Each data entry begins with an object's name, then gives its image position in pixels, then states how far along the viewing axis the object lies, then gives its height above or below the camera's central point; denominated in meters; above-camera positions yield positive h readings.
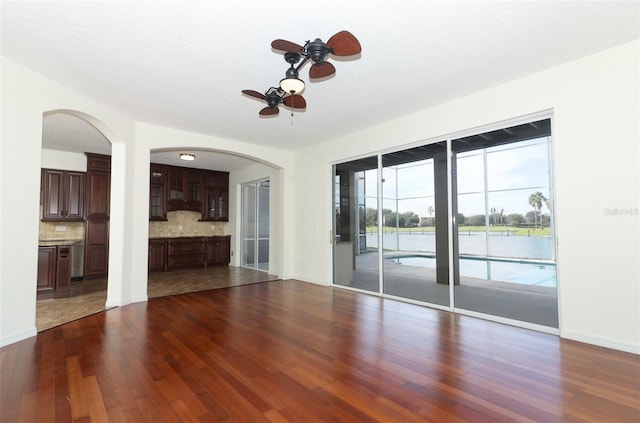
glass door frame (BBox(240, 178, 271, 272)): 8.20 -0.30
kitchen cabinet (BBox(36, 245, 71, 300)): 4.79 -0.80
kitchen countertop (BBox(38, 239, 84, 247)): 4.85 -0.34
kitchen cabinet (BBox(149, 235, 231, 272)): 7.54 -0.83
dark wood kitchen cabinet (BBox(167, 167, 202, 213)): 7.96 +0.89
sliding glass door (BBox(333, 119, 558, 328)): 3.63 -0.06
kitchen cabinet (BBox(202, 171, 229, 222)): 8.62 +0.73
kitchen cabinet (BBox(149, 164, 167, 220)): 7.62 +0.76
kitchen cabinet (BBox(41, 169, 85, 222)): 6.14 +0.57
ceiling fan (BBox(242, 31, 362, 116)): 2.22 +1.33
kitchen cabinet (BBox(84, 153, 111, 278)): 6.42 +0.10
